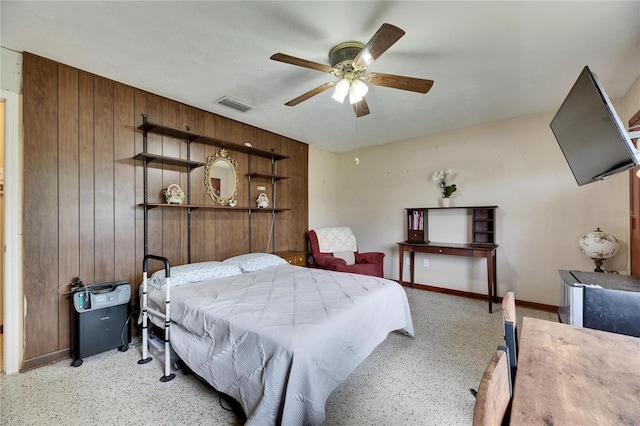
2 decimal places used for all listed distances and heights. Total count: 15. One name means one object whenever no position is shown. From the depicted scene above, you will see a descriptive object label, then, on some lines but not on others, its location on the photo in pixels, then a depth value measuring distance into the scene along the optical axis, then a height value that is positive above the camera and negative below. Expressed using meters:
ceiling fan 1.75 +1.01
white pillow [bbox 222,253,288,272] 3.06 -0.58
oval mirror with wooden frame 3.34 +0.45
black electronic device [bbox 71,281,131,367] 2.21 -0.91
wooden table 0.73 -0.56
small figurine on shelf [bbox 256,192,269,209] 3.82 +0.17
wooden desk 3.34 -0.53
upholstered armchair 3.88 -0.67
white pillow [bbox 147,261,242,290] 2.43 -0.60
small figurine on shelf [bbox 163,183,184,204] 2.81 +0.19
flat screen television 1.27 +0.44
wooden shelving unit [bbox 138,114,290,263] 2.71 +0.56
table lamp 2.69 -0.34
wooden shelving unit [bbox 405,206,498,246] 3.72 -0.18
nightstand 3.97 -0.67
